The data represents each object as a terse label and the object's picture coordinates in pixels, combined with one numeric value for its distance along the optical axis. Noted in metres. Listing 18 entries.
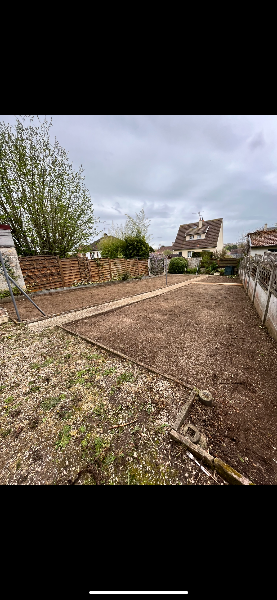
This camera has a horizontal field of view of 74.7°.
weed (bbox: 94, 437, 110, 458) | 1.62
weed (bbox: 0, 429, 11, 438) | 1.86
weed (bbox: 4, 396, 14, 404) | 2.28
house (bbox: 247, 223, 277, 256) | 18.09
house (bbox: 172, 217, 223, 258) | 28.12
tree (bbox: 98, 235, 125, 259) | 16.62
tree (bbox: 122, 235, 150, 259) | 16.66
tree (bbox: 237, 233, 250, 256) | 20.04
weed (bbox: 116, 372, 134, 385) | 2.55
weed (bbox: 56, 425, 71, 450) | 1.72
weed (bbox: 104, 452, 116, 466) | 1.53
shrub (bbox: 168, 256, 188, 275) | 18.77
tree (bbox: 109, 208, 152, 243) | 19.92
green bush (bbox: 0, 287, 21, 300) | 7.56
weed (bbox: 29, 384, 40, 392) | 2.46
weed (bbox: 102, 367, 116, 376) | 2.73
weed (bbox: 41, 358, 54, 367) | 2.99
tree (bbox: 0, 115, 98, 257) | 9.52
